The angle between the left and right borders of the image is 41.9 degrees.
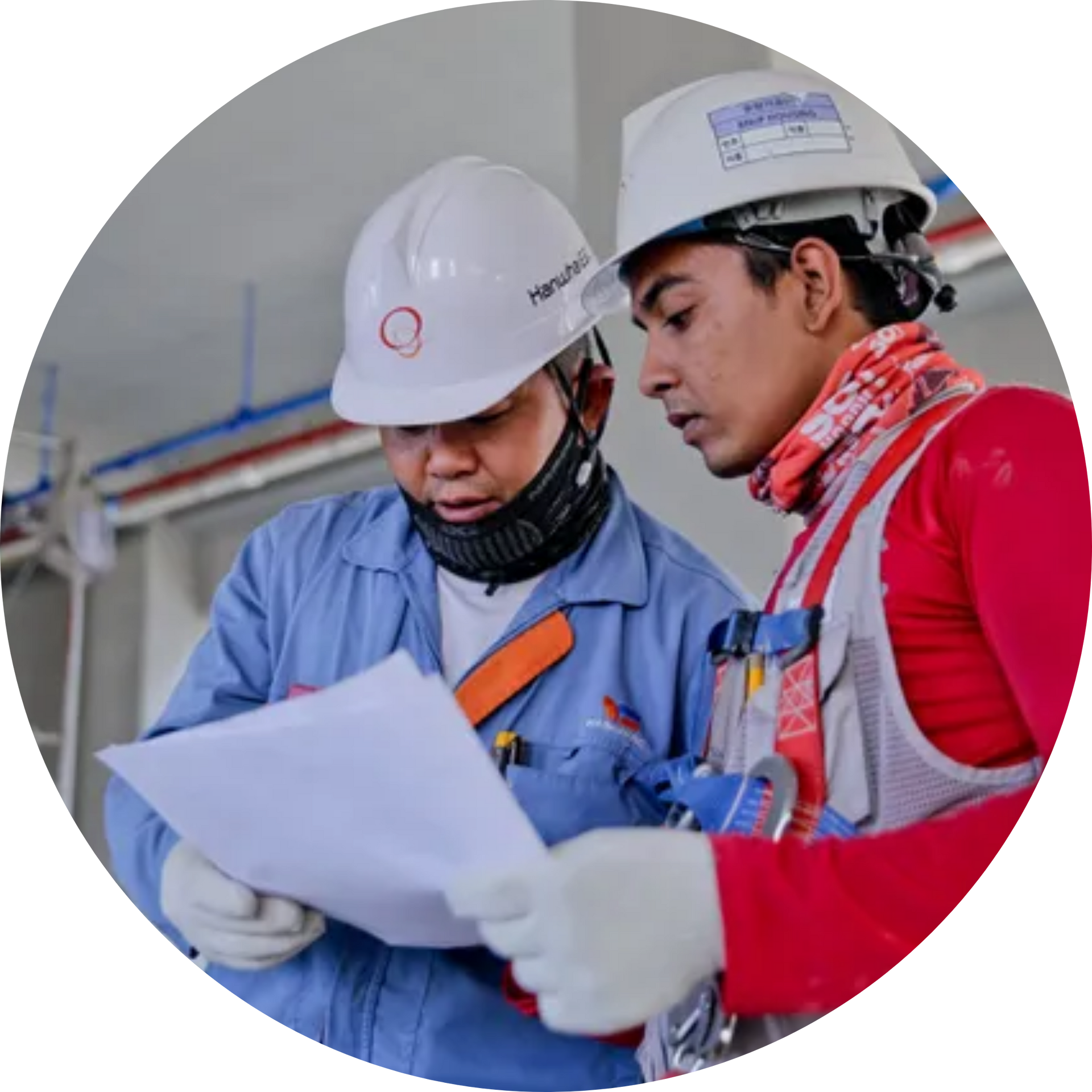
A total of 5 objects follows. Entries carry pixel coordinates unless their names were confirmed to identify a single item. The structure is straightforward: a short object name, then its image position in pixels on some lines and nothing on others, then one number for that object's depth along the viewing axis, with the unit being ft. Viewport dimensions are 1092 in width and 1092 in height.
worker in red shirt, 2.63
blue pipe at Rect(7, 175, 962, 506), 10.84
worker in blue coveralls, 4.01
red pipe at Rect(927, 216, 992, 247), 7.47
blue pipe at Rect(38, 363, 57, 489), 9.30
